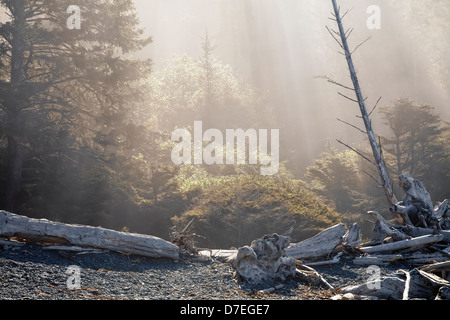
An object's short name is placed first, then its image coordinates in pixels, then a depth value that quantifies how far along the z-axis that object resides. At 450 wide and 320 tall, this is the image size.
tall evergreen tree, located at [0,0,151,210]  15.41
